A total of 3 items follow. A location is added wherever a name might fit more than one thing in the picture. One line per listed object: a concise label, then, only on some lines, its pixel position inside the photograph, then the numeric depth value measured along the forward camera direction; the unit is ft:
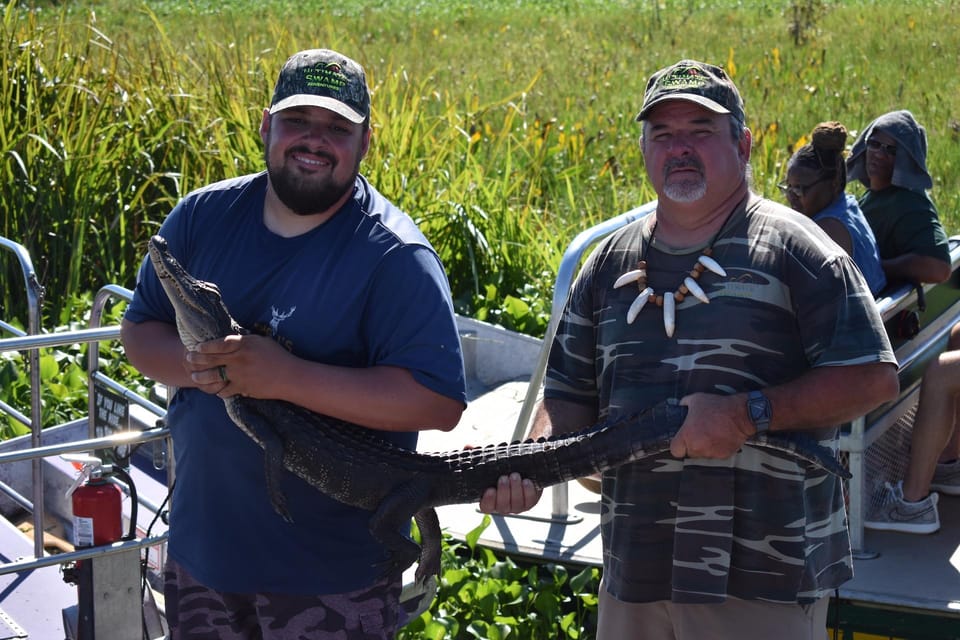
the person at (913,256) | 14.06
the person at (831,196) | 14.66
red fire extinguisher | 11.86
